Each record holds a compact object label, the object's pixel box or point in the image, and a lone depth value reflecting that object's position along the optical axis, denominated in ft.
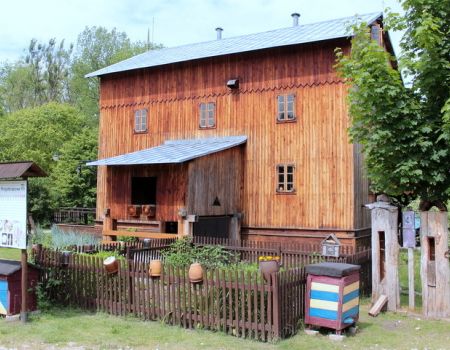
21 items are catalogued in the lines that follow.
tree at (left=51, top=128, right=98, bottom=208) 113.70
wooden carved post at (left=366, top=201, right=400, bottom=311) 37.35
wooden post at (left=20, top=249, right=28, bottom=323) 32.22
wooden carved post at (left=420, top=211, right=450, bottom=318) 35.17
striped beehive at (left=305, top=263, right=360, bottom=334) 29.01
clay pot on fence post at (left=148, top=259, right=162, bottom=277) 32.91
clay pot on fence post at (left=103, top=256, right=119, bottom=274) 34.65
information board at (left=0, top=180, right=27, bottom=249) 32.81
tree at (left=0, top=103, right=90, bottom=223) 131.03
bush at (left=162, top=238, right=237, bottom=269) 45.60
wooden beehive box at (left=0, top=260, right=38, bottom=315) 33.37
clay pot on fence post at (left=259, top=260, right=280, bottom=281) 28.85
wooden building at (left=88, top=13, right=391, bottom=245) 60.85
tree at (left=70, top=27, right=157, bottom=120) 187.73
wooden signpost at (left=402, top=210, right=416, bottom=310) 36.83
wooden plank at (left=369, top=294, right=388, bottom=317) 35.40
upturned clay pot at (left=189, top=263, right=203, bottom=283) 30.99
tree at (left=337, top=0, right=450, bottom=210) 34.83
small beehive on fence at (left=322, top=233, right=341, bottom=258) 43.09
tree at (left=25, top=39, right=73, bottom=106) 193.57
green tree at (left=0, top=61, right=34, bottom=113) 188.75
